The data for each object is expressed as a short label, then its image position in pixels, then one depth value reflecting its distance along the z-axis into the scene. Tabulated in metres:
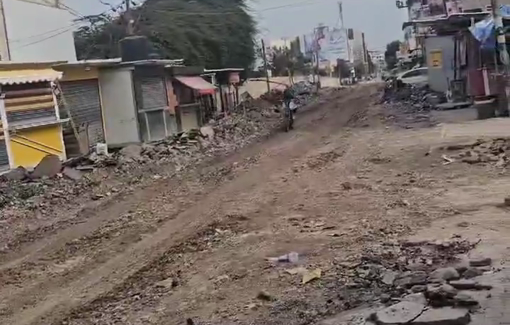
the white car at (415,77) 41.69
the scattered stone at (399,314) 5.46
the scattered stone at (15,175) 16.38
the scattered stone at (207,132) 24.58
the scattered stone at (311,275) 7.34
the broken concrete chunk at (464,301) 5.71
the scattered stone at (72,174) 16.59
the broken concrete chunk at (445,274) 6.51
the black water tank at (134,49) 26.81
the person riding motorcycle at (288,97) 26.50
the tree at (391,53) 100.00
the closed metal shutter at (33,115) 18.05
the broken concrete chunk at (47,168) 16.73
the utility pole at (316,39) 92.78
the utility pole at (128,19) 36.41
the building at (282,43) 100.47
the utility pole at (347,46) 104.19
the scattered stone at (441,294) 5.81
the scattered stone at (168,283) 7.65
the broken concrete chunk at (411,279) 6.58
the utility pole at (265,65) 50.36
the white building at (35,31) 27.20
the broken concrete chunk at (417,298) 5.90
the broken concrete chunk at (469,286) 6.15
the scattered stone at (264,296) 6.90
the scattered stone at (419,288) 6.28
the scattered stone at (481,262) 7.04
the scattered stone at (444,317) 5.34
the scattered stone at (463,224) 9.15
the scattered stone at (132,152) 19.38
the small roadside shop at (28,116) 17.53
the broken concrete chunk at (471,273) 6.64
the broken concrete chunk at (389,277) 6.80
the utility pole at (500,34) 21.58
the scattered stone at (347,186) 12.77
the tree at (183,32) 38.28
